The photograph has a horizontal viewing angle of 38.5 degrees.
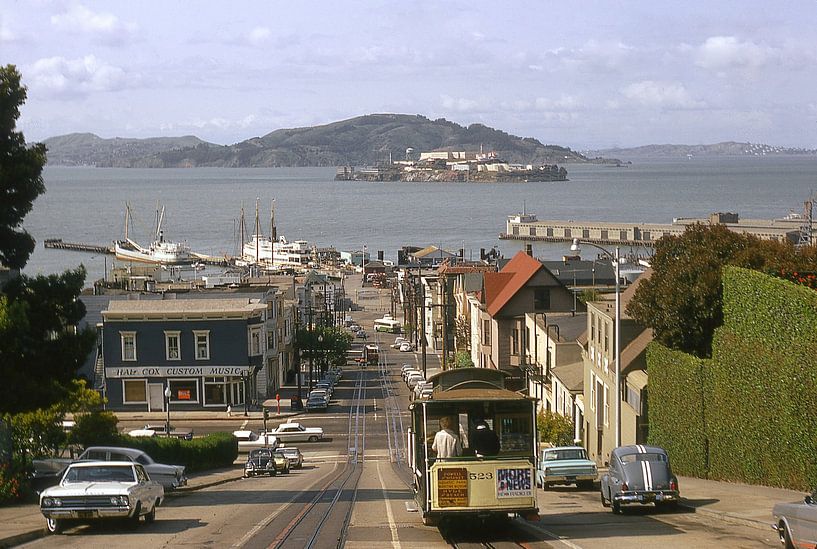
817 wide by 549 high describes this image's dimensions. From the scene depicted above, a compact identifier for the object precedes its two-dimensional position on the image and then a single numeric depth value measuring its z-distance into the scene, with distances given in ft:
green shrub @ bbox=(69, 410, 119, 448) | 120.78
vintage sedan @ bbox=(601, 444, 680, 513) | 73.56
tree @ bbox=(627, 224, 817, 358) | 107.14
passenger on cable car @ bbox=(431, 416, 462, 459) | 59.21
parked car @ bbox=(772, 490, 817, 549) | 51.96
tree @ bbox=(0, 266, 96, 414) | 77.41
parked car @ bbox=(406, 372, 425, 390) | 222.89
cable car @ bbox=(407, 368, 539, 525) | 58.34
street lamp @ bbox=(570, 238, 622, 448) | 106.32
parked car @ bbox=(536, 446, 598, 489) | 102.73
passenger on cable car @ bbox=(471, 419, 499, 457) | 59.67
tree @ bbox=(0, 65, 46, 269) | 81.25
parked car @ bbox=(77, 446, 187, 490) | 95.50
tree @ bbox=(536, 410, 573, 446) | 150.71
